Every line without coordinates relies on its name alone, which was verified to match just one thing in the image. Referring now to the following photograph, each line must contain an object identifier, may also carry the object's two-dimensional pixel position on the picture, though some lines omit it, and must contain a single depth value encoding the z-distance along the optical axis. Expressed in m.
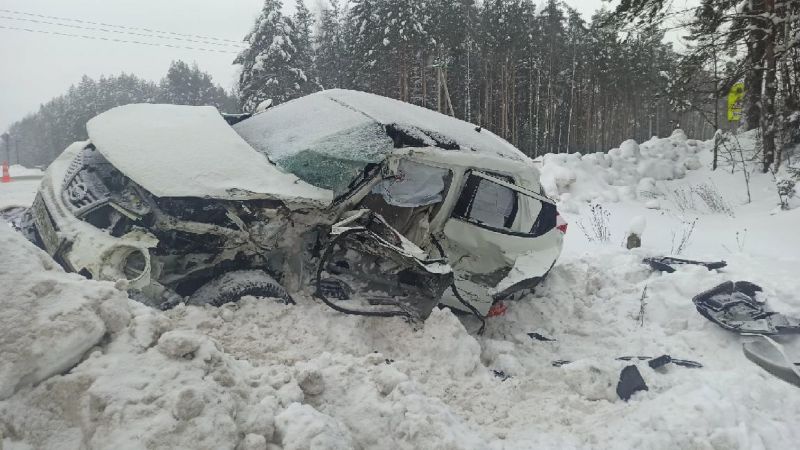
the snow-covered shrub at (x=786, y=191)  7.83
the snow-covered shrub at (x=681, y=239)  5.93
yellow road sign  12.70
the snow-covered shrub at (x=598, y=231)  7.03
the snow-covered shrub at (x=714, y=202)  9.13
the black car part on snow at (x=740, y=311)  3.78
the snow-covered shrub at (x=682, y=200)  9.77
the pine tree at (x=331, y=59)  34.00
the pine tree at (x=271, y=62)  24.80
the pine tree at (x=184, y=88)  50.91
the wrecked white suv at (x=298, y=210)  2.99
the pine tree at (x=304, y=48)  26.81
